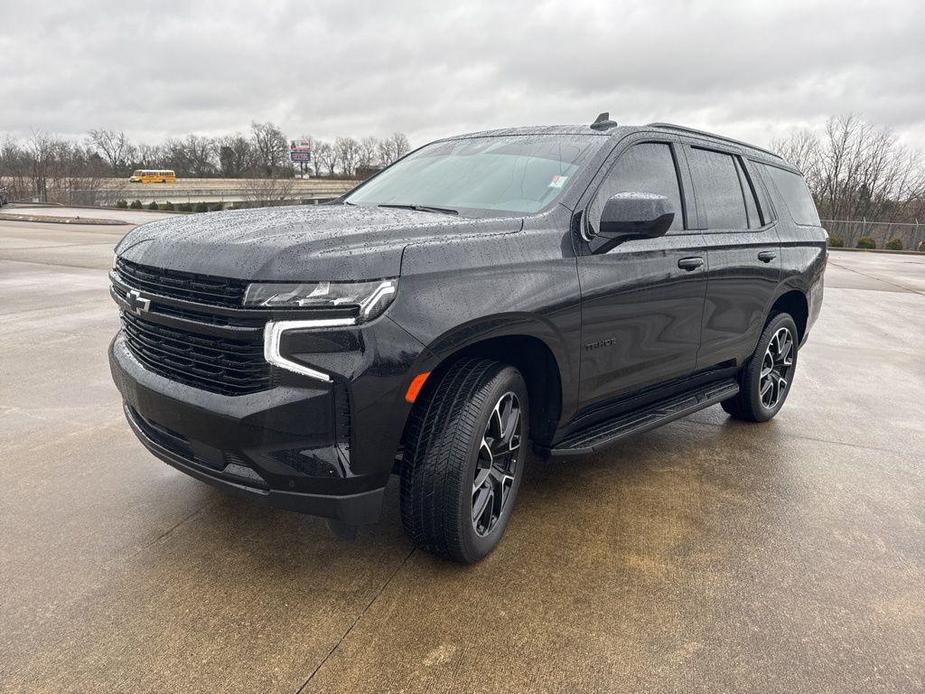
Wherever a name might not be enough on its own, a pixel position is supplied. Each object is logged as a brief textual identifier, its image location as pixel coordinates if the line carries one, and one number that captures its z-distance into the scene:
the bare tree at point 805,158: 48.84
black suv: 2.20
